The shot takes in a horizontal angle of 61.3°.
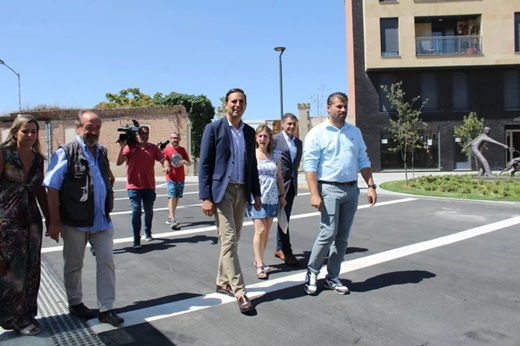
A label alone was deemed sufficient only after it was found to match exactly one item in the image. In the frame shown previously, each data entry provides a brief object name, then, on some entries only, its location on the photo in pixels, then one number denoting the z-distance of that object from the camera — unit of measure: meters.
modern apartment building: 25.69
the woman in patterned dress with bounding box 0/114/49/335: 3.47
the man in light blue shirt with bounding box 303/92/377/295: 4.36
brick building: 29.86
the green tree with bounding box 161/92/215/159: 31.48
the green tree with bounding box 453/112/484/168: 22.16
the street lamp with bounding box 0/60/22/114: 27.40
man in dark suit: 5.71
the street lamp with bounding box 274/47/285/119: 22.06
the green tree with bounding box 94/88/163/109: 53.62
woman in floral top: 5.15
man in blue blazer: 4.06
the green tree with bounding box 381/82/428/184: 18.16
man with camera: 6.77
